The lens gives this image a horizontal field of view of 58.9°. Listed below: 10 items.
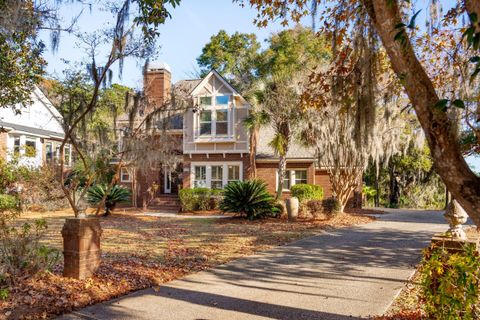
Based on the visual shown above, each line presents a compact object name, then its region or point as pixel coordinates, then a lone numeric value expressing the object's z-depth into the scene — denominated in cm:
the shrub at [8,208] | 712
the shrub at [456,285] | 361
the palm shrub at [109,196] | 2002
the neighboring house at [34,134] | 2477
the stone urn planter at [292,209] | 1739
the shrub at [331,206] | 1725
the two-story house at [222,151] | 2384
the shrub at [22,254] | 617
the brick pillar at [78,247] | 638
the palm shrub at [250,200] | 1734
